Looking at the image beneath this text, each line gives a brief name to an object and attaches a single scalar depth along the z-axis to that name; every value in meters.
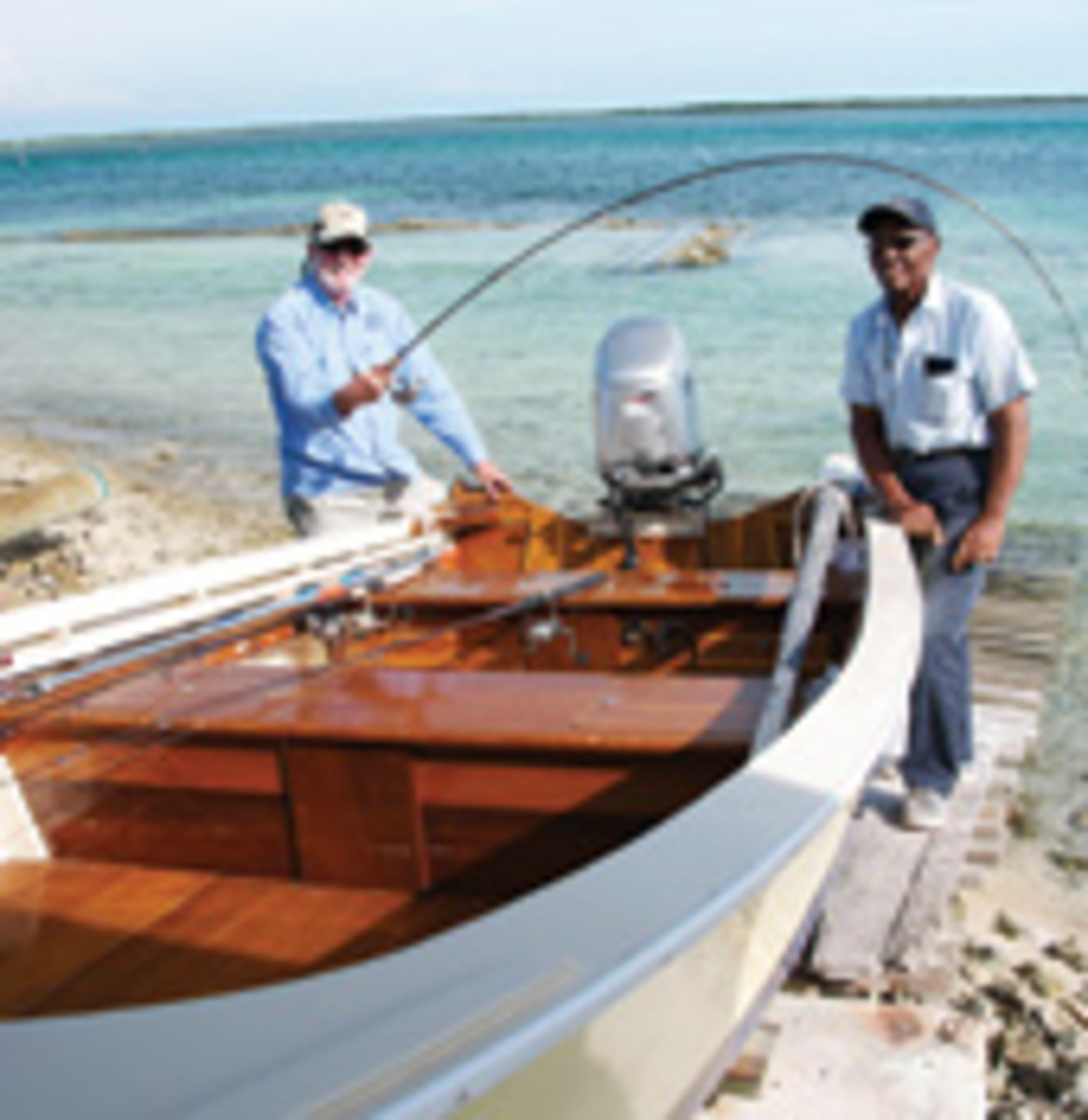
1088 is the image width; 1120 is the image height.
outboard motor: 4.67
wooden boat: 1.50
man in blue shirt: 4.49
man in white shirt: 3.24
